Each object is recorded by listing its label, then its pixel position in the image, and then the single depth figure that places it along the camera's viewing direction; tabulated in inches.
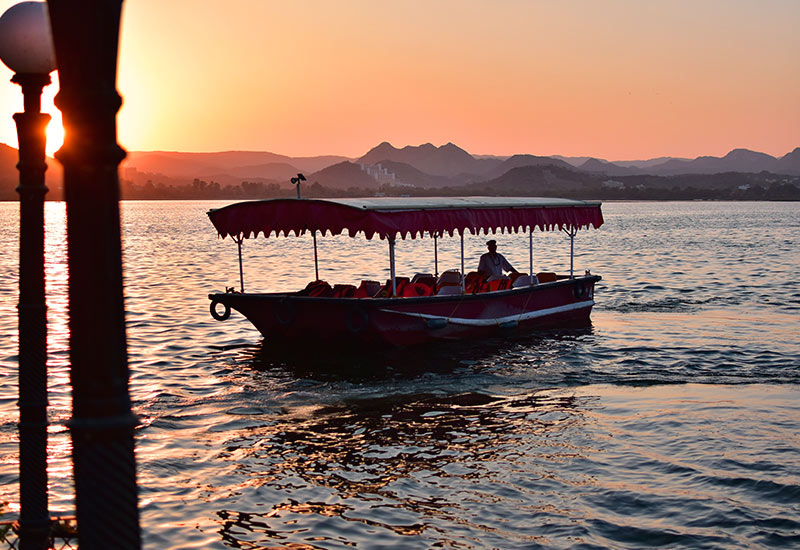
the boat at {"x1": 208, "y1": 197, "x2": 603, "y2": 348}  663.8
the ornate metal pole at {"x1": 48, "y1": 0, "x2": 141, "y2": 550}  108.8
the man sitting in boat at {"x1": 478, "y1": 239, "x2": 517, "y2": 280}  812.0
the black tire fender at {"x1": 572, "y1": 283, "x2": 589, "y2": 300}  887.1
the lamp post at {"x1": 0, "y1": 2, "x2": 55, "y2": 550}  220.4
